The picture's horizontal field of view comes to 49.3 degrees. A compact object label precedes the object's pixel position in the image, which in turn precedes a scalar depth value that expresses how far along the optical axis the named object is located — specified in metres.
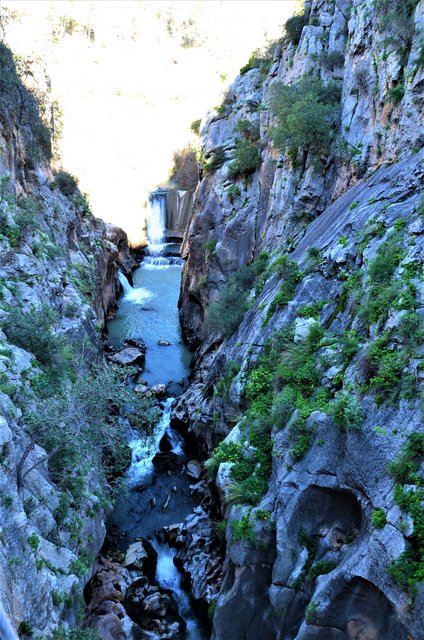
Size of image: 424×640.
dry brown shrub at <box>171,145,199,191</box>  50.34
